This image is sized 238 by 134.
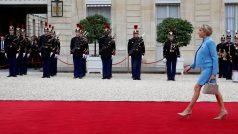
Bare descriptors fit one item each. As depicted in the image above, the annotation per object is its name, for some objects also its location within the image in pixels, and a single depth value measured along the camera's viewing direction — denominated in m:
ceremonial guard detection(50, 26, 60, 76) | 22.10
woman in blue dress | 9.48
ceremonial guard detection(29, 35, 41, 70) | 28.48
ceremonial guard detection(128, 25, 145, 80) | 20.95
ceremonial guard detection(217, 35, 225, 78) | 22.41
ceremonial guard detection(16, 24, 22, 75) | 22.20
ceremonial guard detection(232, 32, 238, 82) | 19.60
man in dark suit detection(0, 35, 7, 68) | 31.90
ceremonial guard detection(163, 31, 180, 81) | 20.27
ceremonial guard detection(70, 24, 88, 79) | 21.58
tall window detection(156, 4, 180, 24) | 28.88
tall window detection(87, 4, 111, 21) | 29.02
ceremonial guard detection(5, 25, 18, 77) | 21.83
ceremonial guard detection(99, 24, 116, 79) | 21.42
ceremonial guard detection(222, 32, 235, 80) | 21.61
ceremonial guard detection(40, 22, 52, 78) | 21.52
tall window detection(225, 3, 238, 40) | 28.77
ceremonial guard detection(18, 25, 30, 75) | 22.58
